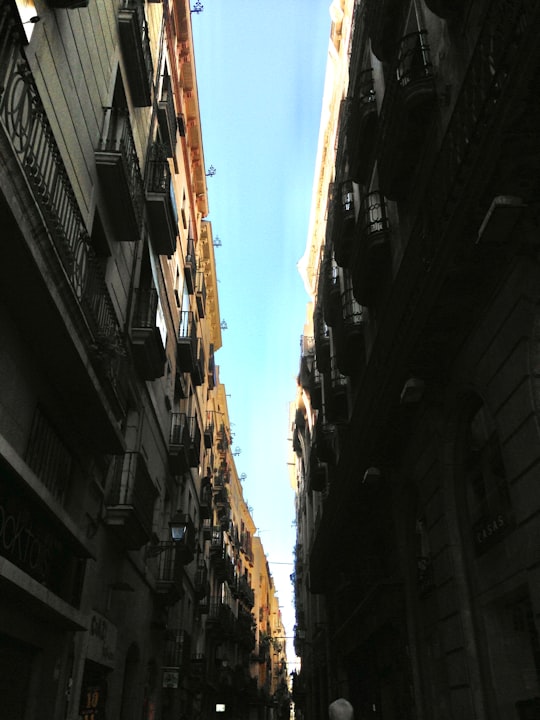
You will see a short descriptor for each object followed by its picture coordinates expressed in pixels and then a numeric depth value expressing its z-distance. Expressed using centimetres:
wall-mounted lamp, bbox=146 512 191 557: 1786
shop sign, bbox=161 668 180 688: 1888
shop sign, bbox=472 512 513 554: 898
